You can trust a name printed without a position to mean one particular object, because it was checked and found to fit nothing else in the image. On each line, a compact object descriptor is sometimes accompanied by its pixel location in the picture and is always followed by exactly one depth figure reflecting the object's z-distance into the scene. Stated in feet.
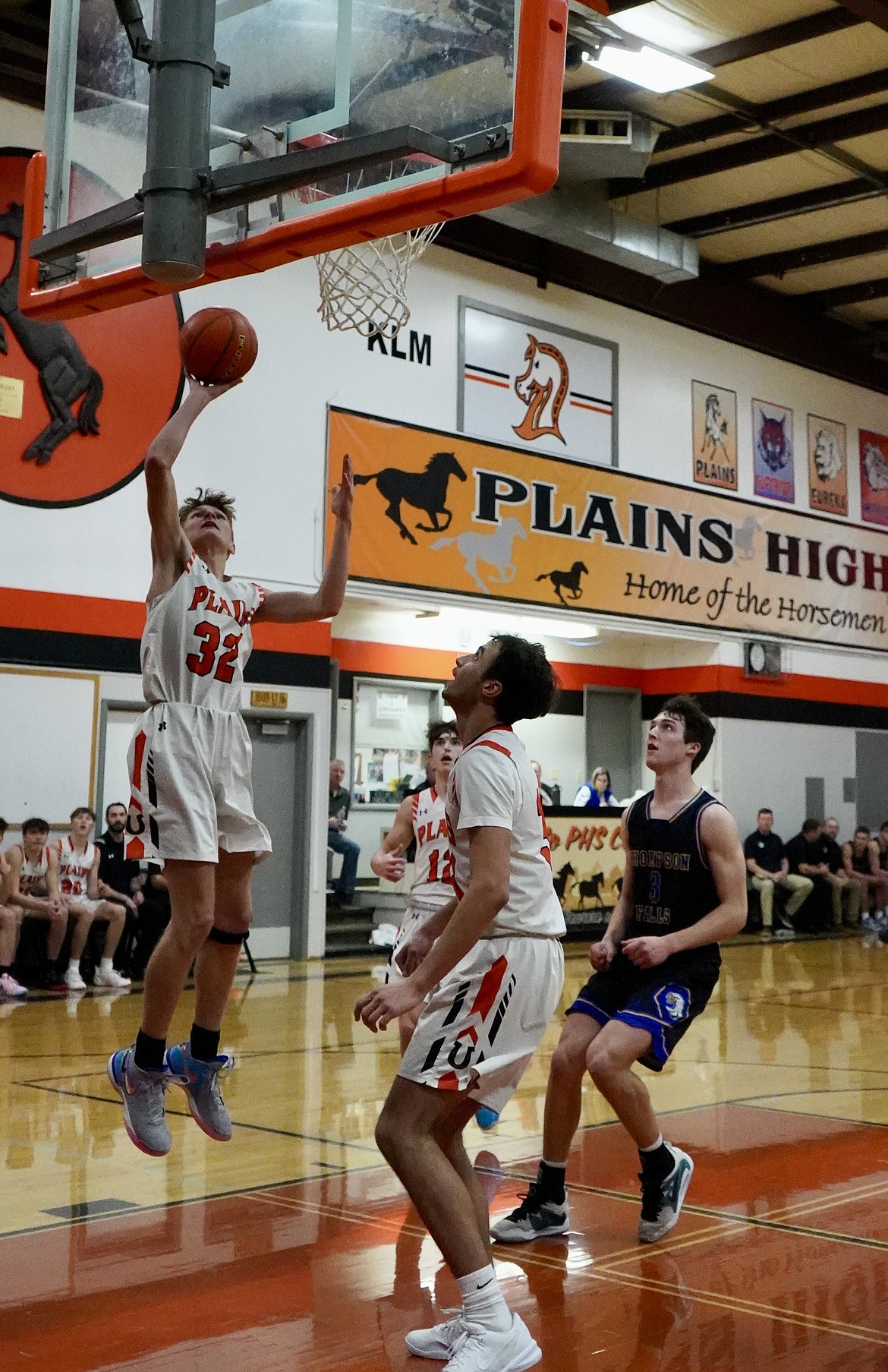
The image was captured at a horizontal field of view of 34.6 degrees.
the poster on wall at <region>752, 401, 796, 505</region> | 58.44
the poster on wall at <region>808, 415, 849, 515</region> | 61.00
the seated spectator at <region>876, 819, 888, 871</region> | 57.98
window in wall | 53.83
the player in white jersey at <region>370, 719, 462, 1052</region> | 21.25
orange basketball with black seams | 13.85
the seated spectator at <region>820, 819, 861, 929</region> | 55.93
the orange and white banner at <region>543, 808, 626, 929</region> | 48.35
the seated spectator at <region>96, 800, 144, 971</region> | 36.60
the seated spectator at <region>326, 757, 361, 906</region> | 47.55
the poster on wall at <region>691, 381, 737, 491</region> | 55.93
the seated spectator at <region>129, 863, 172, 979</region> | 37.37
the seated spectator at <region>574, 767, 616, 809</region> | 53.31
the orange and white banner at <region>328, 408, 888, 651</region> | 45.37
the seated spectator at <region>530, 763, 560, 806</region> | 51.11
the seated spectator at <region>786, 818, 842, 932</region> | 55.47
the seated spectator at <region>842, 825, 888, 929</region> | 56.70
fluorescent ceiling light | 37.37
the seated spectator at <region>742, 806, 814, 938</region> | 54.24
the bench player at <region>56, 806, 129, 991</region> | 35.58
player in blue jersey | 15.53
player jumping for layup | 13.47
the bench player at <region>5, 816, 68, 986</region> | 34.83
